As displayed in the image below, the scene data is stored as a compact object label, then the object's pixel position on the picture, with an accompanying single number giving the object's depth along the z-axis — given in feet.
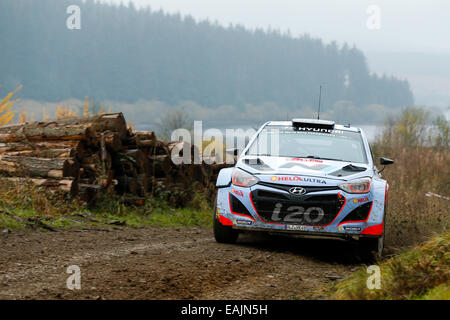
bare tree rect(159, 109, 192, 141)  176.57
